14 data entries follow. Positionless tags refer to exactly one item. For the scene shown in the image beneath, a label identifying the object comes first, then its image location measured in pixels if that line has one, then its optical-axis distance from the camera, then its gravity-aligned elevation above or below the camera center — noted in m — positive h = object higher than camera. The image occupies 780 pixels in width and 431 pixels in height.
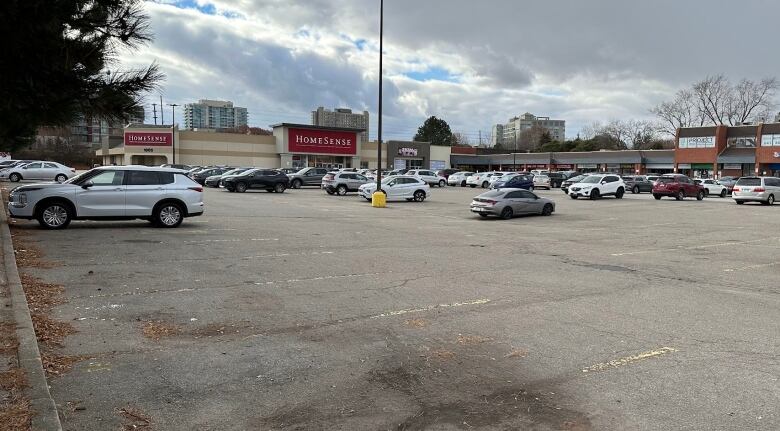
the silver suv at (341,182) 38.09 -0.70
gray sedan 23.73 -1.28
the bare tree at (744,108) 99.06 +11.84
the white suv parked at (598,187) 37.81 -0.82
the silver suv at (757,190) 33.06 -0.80
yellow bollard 28.78 -1.42
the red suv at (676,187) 38.69 -0.79
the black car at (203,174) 45.47 -0.31
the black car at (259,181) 37.00 -0.67
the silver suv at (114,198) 14.48 -0.76
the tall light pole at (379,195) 28.48 -1.16
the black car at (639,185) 48.81 -0.83
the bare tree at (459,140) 150.39 +9.29
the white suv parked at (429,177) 55.16 -0.41
